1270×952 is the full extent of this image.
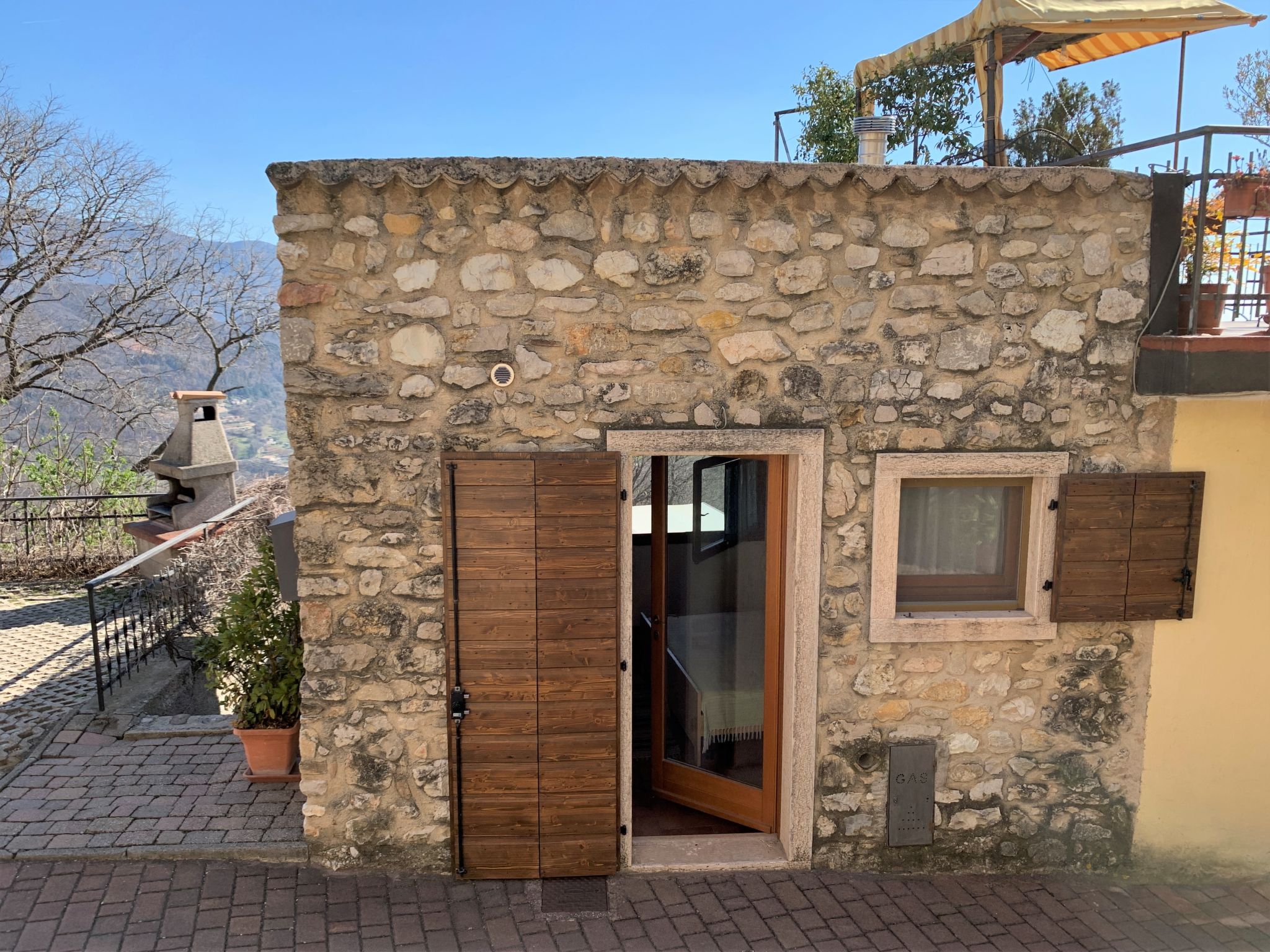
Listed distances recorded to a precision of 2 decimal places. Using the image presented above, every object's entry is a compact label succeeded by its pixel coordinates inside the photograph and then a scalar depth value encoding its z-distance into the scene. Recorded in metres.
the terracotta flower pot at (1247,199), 3.98
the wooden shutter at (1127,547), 4.20
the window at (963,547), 4.18
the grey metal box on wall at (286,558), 4.76
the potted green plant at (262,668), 4.96
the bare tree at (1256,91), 11.05
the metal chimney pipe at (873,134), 4.61
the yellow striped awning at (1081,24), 4.72
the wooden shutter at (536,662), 4.07
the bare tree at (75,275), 13.11
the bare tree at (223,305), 15.35
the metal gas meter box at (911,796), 4.38
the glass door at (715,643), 4.68
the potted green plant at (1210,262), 4.07
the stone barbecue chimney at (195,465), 9.31
